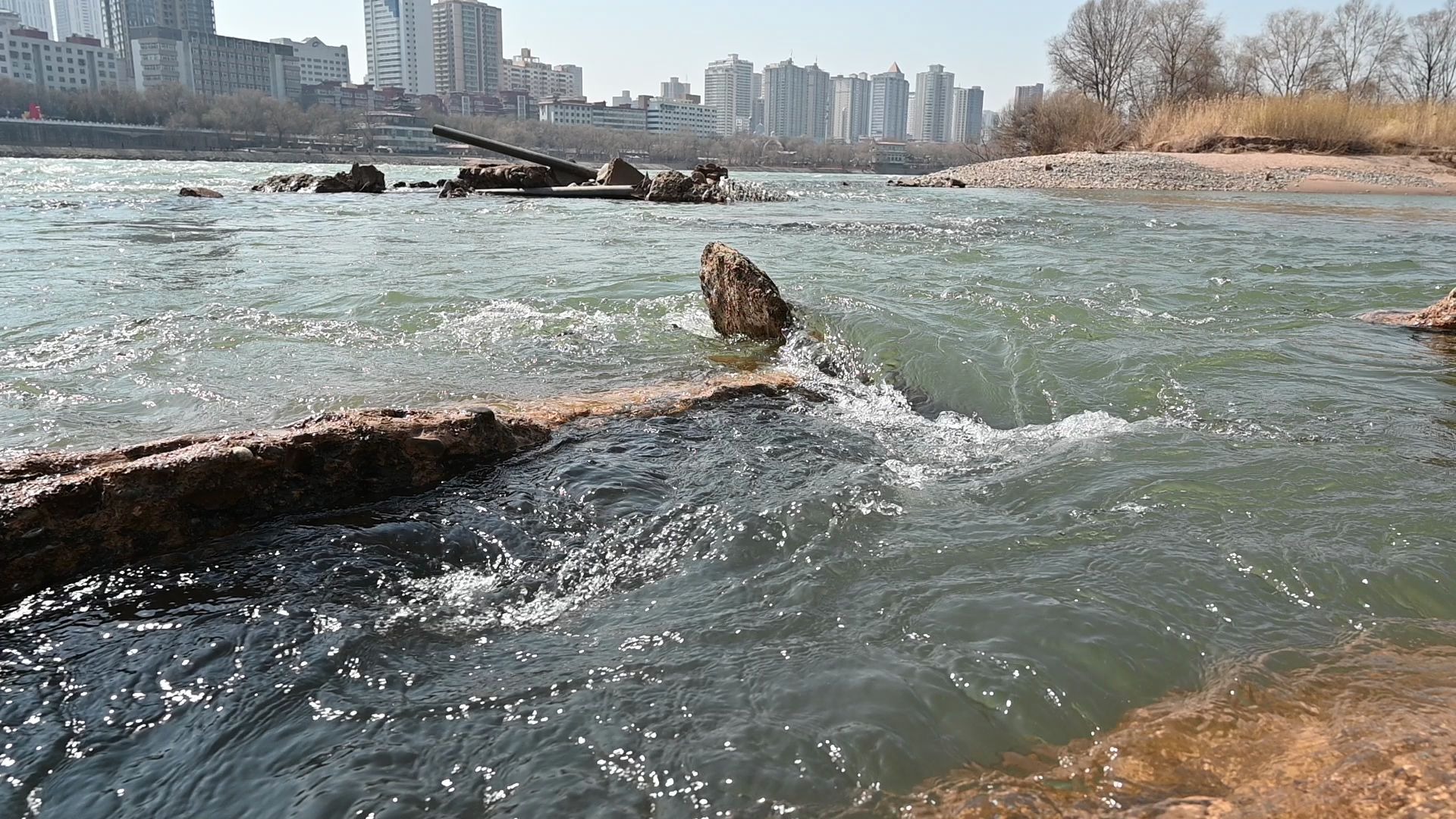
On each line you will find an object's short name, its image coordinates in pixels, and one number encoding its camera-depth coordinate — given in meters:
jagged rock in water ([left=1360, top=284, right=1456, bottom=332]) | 6.06
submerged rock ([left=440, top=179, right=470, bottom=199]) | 20.42
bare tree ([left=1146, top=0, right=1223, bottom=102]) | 45.50
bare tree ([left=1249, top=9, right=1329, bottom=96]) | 47.94
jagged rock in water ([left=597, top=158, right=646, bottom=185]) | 21.08
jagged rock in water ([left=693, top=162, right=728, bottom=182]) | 21.58
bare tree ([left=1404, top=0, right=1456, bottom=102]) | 46.81
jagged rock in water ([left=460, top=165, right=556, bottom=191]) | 20.95
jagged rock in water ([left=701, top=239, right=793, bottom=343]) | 5.78
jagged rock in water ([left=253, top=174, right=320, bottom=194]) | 22.25
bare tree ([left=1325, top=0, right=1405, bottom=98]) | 47.62
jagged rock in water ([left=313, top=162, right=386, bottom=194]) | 22.16
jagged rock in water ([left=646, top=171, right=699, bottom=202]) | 20.03
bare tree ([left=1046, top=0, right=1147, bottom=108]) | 47.34
